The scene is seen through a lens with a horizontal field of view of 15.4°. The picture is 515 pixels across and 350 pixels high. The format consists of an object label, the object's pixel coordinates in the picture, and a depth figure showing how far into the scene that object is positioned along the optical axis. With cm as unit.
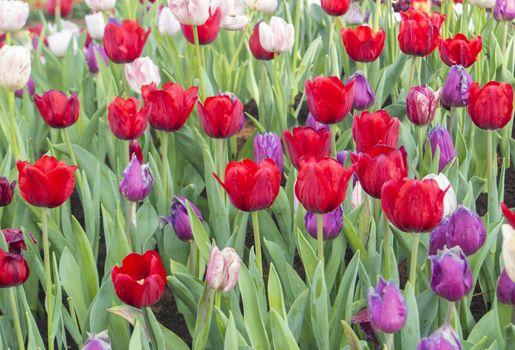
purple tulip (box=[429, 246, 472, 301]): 197
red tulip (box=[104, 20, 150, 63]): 266
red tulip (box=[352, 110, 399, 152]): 219
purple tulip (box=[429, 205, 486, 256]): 207
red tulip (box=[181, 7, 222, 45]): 273
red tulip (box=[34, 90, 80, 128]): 246
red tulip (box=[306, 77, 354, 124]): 229
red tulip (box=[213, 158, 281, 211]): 210
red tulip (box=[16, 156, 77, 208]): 213
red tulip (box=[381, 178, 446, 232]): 198
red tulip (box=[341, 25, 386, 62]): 260
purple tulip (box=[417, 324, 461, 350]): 189
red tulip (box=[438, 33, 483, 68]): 257
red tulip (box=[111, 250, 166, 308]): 205
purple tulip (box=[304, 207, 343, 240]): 221
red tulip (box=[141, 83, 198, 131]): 239
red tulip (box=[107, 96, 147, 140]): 238
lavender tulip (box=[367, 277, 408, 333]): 193
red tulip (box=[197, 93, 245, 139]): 235
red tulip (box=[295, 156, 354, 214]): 205
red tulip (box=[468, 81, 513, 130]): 230
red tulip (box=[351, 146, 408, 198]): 207
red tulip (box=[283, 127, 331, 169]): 224
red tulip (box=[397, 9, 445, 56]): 262
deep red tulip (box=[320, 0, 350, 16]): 286
